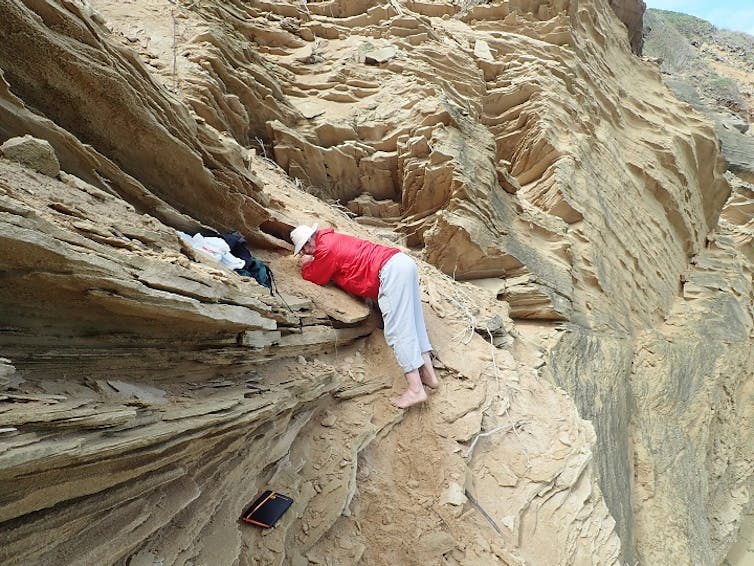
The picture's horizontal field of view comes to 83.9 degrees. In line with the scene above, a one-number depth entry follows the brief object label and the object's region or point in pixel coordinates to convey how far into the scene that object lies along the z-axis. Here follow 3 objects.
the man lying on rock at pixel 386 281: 3.14
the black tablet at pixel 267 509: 1.99
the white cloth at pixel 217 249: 2.82
